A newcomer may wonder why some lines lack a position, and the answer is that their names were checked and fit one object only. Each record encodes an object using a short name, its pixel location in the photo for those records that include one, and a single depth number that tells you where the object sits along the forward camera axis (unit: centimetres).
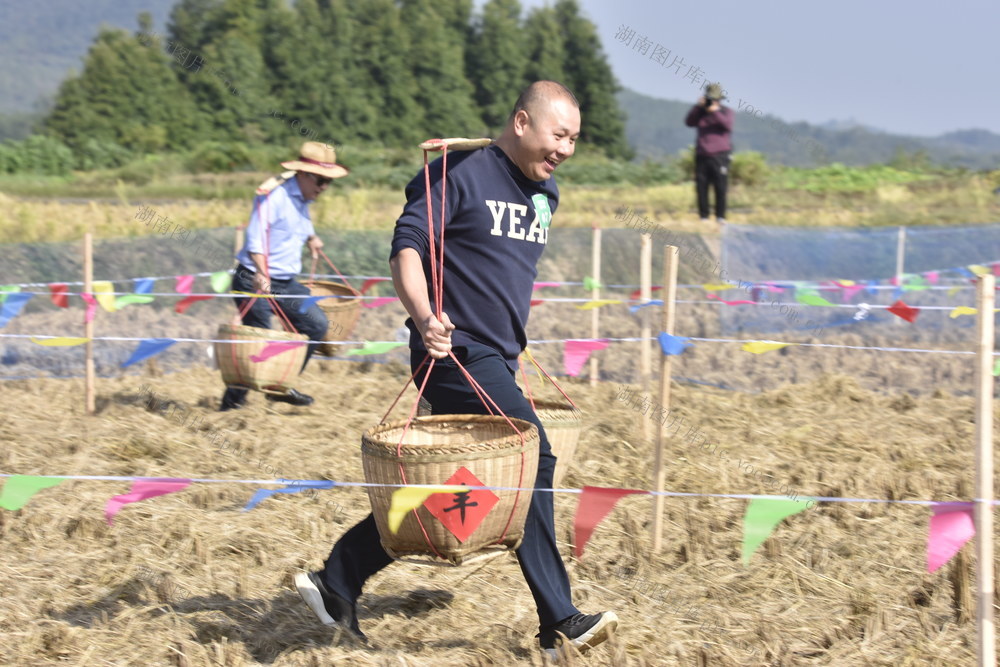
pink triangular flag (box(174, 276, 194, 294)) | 1733
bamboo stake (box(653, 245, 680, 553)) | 928
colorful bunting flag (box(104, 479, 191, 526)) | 730
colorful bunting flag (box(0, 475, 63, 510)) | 714
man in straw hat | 1433
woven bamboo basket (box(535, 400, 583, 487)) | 933
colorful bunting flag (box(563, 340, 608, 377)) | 1331
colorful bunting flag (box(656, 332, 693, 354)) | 931
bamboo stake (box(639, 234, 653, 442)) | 1289
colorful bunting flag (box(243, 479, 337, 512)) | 697
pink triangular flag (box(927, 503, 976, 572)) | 659
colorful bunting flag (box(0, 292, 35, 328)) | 1527
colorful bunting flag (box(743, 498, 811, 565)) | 683
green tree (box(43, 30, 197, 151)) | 8719
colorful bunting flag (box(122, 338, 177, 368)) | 1281
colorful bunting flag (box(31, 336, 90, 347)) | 1245
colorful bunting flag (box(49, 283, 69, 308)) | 1557
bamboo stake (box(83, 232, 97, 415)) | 1506
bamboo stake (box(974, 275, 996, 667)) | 635
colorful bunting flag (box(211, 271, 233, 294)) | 1669
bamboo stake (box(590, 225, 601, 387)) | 1752
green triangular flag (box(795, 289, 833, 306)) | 1327
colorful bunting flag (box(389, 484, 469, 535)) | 643
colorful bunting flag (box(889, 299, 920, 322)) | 1138
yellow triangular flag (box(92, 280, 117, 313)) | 1480
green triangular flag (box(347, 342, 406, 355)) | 1258
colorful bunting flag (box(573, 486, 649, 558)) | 734
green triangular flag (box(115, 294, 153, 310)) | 1500
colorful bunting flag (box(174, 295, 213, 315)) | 1669
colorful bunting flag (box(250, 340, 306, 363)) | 1354
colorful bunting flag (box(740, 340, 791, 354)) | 967
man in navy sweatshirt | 711
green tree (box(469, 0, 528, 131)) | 11287
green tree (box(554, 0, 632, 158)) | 10906
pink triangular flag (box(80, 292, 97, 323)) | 1479
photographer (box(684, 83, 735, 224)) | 2736
